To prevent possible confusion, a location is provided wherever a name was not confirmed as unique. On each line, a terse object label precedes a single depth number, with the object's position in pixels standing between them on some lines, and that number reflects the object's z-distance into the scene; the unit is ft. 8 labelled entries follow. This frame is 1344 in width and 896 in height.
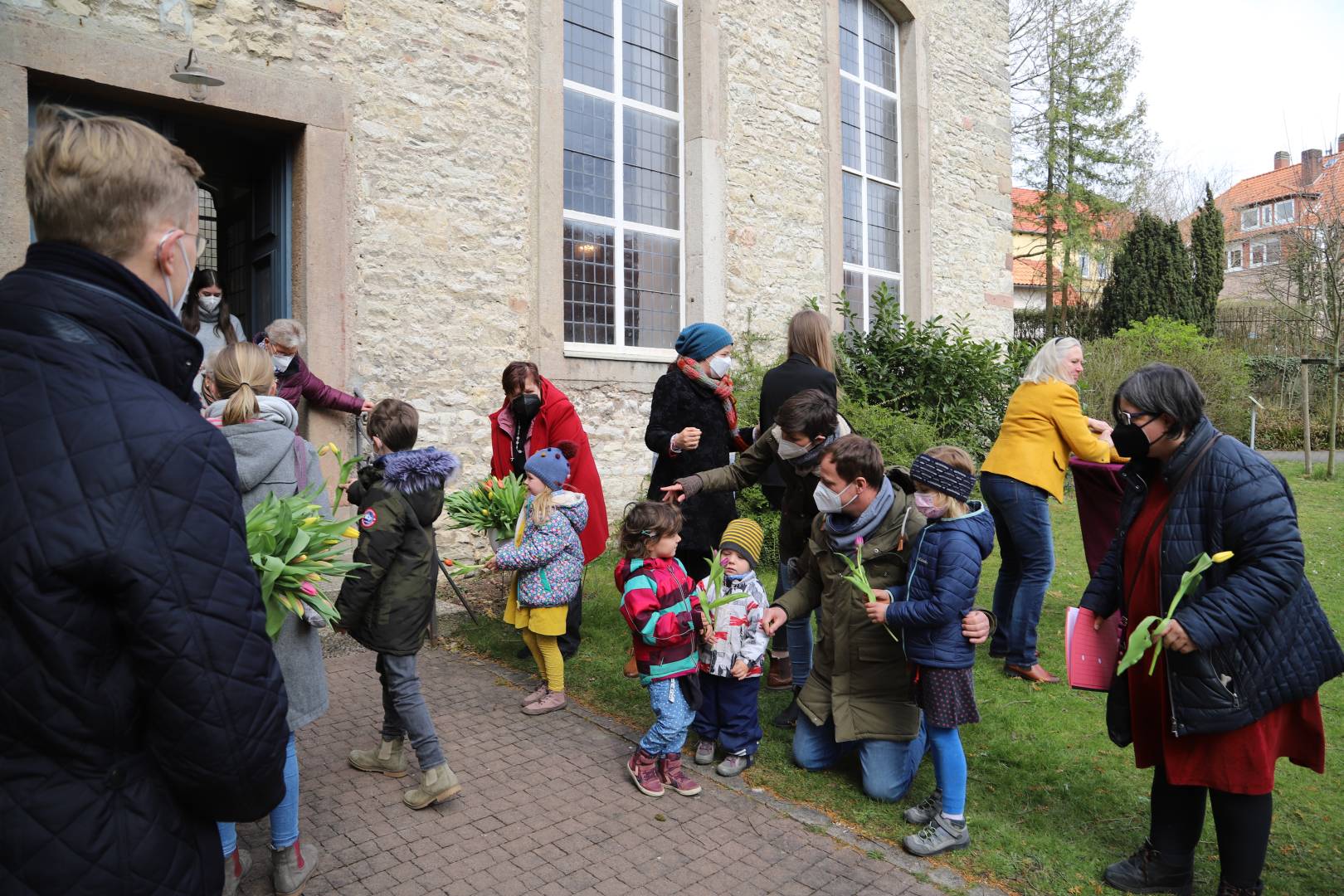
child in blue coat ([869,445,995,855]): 11.55
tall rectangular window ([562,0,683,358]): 28.58
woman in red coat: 19.02
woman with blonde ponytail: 10.36
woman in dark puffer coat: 9.49
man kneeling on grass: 12.79
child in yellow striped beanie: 13.51
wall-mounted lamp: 19.31
